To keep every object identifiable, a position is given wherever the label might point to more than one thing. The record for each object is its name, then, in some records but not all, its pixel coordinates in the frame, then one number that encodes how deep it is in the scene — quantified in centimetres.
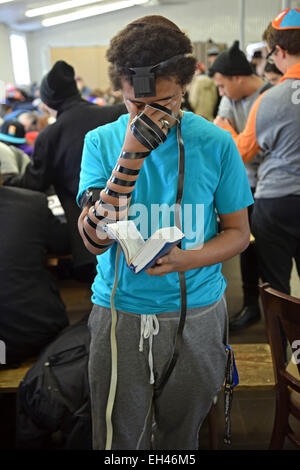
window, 1286
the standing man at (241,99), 239
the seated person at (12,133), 316
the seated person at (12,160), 279
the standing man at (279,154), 165
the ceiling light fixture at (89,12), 1125
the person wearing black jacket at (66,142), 186
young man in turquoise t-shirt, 89
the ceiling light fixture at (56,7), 1049
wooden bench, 158
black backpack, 149
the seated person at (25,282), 162
